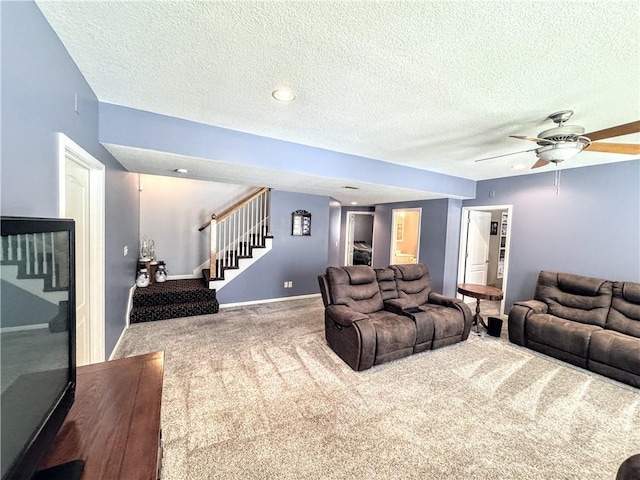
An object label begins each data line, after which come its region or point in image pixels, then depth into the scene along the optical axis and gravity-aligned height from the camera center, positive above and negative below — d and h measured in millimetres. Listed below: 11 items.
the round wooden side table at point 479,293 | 3701 -828
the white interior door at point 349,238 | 7950 -238
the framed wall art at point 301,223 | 5395 +118
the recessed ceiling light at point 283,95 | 1957 +1038
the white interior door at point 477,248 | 5418 -256
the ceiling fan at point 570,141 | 1944 +796
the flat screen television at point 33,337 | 643 -361
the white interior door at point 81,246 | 2031 -236
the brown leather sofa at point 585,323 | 2654 -988
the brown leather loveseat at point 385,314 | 2768 -1006
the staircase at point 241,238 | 4820 -247
